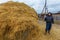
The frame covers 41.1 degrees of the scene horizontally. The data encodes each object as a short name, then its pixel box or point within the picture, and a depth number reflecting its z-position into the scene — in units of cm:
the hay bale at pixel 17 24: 354
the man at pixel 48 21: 558
